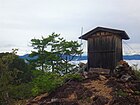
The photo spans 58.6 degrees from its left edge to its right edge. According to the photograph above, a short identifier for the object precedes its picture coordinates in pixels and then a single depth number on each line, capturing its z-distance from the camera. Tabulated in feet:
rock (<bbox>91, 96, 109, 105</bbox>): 20.21
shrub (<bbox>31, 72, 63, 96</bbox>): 25.08
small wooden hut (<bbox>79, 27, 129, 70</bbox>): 26.90
